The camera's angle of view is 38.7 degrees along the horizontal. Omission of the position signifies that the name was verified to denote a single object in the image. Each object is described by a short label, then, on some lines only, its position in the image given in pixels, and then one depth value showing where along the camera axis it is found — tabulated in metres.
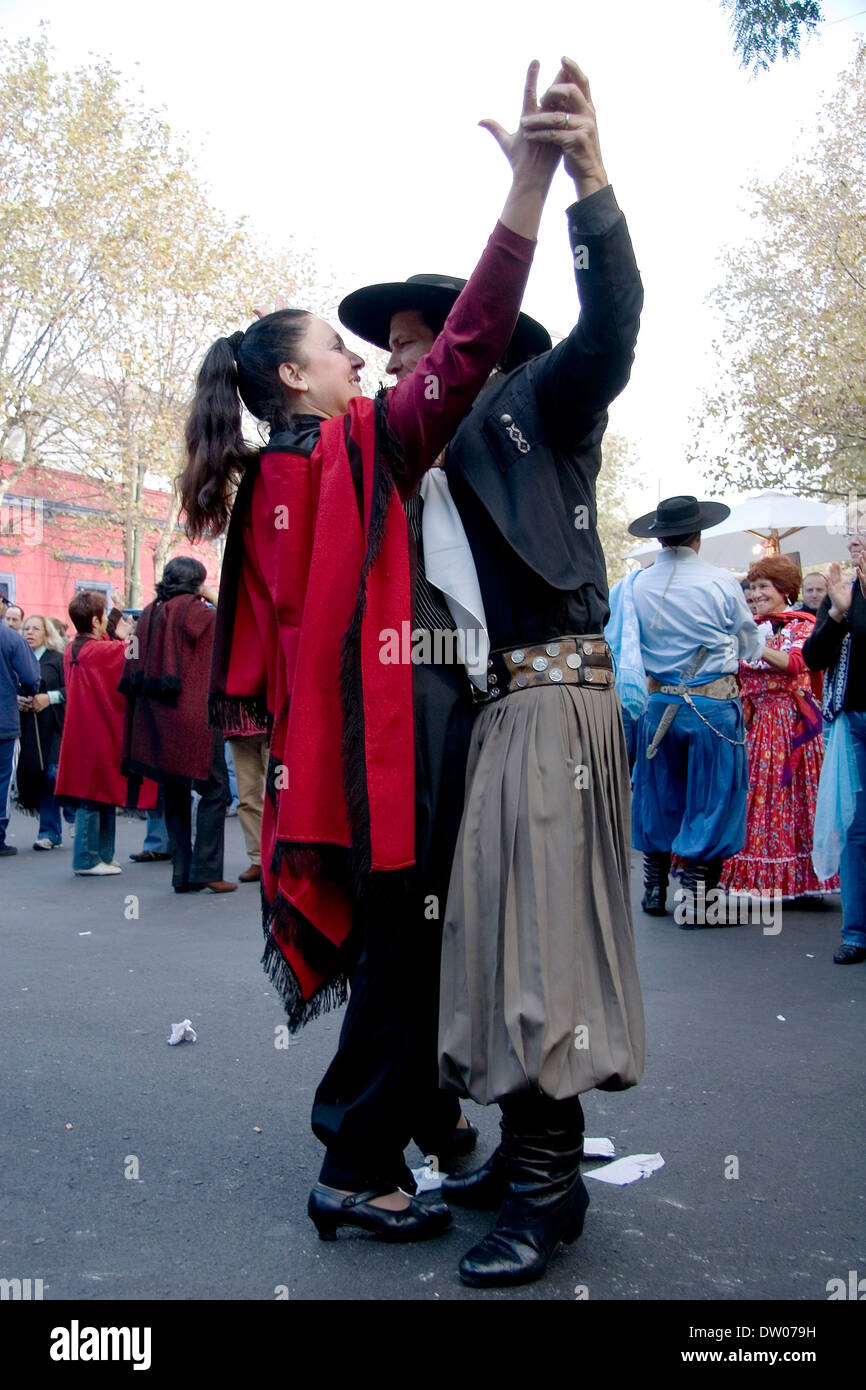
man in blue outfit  6.40
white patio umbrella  12.30
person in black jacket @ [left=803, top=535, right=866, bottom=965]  5.54
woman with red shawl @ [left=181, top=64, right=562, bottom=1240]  2.40
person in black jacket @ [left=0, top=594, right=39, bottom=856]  9.48
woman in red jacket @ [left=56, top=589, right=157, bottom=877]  8.45
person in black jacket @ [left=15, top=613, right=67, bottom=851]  10.15
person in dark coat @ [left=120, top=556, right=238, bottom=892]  7.66
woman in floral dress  7.09
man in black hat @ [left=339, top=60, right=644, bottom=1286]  2.34
